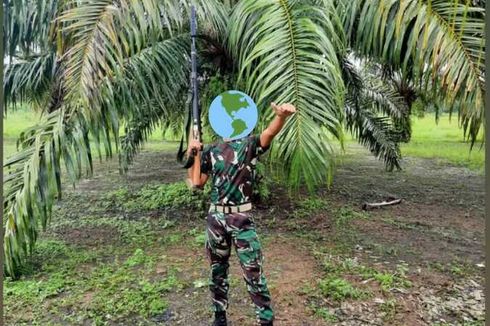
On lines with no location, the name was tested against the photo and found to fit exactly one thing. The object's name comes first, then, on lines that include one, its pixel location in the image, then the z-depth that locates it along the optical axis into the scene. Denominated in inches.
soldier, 77.3
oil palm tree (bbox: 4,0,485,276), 84.5
